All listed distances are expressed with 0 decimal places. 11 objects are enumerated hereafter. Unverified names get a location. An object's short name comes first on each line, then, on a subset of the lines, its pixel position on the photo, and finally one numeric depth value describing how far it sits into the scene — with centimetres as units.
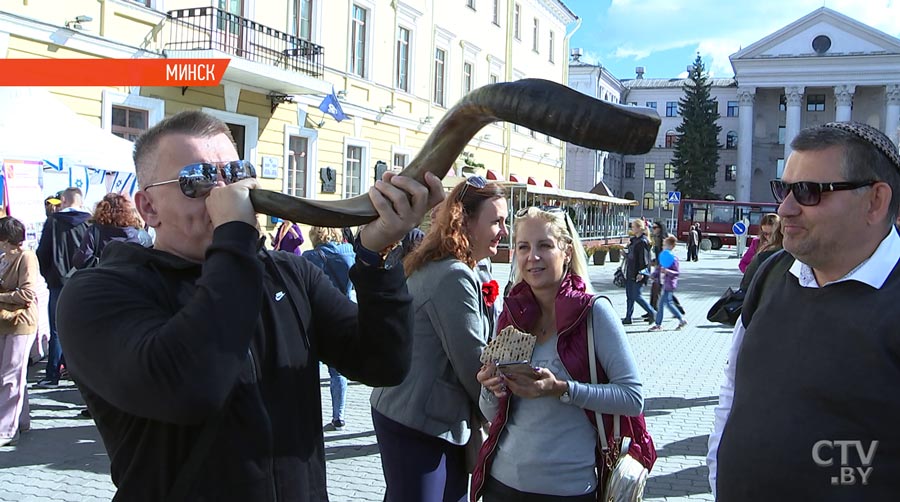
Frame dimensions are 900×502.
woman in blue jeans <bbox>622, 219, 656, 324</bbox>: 1278
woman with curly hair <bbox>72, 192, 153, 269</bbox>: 676
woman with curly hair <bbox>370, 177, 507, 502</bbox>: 306
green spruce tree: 7512
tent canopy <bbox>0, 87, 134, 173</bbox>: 888
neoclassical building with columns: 6869
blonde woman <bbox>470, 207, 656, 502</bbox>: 277
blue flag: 2002
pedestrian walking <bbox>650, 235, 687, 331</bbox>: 1262
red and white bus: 4872
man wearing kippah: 203
